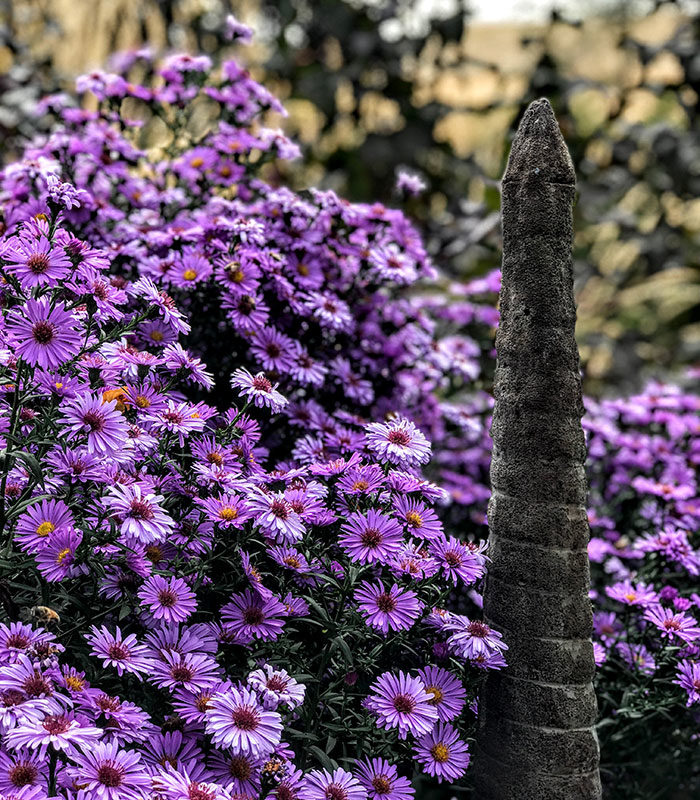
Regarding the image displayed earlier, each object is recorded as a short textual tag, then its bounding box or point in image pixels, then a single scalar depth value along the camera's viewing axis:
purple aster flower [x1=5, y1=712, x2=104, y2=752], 0.81
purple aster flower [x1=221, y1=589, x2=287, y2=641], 1.07
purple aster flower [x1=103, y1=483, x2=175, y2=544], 0.96
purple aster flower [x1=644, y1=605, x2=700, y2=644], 1.29
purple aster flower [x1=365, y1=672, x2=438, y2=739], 1.03
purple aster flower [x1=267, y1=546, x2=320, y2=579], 1.10
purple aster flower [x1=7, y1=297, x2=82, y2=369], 0.98
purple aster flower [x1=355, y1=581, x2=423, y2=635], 1.07
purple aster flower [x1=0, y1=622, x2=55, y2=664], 0.90
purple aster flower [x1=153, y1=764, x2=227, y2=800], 0.86
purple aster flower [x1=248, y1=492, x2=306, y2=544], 1.05
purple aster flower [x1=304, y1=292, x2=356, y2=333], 1.53
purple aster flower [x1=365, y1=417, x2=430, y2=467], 1.21
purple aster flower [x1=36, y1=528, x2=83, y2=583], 0.99
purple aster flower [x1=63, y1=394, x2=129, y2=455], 1.00
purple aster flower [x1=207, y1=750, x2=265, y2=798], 0.96
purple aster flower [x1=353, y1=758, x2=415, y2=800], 1.02
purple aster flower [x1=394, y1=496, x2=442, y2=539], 1.16
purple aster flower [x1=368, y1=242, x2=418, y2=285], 1.65
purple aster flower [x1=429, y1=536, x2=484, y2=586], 1.15
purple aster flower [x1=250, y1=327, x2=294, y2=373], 1.45
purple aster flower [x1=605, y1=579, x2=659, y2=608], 1.37
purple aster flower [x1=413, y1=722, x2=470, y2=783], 1.05
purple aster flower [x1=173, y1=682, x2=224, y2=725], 0.96
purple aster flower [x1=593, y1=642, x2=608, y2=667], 1.28
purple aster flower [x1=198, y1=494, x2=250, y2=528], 1.06
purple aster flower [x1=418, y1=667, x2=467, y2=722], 1.08
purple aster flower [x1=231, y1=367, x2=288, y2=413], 1.23
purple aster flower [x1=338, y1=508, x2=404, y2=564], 1.09
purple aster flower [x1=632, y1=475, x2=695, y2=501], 1.73
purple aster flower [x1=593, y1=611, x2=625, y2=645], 1.52
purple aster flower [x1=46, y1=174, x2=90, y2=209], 1.08
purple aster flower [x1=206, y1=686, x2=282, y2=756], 0.91
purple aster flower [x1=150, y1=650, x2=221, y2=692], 0.98
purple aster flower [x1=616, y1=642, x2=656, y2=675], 1.36
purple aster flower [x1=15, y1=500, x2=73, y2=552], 1.00
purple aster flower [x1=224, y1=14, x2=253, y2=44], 1.87
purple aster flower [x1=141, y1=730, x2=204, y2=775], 0.96
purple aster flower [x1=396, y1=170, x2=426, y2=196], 1.86
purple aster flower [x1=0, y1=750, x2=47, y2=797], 0.84
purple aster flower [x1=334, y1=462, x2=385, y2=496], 1.16
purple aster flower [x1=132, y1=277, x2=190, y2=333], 1.18
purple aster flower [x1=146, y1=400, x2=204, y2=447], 1.11
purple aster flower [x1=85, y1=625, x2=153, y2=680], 0.95
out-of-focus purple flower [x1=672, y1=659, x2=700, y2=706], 1.19
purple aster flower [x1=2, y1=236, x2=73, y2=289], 1.03
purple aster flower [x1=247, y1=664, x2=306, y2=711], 0.95
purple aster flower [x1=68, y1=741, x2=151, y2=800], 0.84
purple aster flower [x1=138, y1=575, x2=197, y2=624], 1.00
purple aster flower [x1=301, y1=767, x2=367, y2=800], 0.95
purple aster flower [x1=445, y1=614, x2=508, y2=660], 1.08
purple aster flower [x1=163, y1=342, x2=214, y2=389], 1.18
